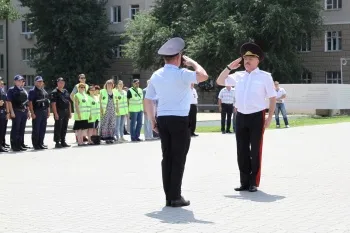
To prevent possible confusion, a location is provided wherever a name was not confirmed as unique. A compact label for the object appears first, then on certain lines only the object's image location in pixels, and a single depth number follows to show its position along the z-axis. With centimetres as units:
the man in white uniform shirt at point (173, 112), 853
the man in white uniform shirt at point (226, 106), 2403
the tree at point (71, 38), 6181
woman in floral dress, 2007
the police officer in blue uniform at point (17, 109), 1773
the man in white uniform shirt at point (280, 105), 2745
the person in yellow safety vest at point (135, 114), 2130
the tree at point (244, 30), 5009
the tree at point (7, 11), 4472
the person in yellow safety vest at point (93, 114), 1962
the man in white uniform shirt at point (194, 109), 1752
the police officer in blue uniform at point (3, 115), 1739
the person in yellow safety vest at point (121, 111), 2078
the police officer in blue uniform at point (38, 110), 1803
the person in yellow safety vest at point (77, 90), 1969
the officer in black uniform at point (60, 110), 1872
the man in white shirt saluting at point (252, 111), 987
